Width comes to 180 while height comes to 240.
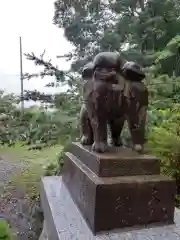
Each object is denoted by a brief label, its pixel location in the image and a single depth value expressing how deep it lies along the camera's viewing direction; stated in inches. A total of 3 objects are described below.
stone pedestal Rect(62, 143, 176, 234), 39.2
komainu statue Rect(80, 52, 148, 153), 44.1
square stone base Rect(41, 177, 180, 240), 38.1
